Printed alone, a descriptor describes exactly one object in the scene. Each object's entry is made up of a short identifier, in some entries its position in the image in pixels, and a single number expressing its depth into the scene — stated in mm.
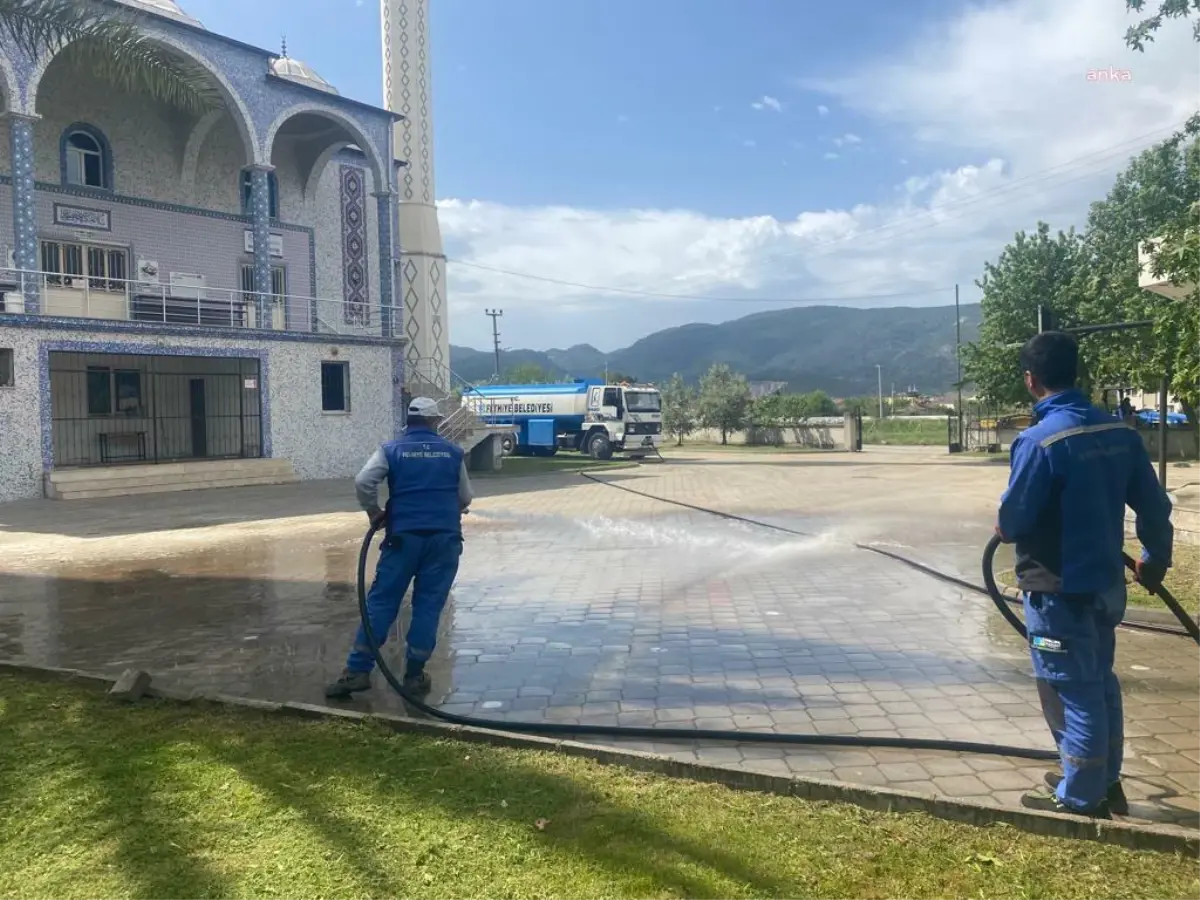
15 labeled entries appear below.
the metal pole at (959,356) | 35069
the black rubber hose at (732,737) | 4148
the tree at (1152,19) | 7707
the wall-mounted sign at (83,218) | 21766
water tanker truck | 34750
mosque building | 18984
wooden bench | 23453
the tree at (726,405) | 52875
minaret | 30281
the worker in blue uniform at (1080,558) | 3381
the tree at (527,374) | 115438
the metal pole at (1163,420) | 9969
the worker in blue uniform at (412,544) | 5254
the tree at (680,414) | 55938
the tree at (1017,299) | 30734
